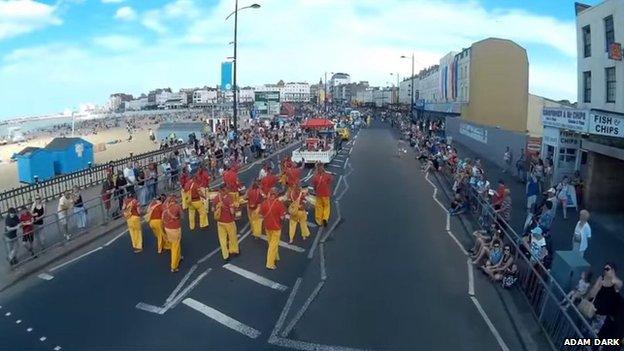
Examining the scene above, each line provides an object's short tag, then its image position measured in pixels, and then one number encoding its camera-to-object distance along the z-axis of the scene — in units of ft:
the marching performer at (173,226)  33.35
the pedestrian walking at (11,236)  34.63
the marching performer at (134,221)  37.60
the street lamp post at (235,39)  82.29
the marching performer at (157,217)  36.73
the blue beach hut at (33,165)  78.12
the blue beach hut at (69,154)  83.82
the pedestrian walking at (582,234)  31.53
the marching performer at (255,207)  39.58
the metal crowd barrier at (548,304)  21.62
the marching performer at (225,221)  34.60
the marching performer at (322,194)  44.62
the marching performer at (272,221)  33.94
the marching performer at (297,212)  39.81
